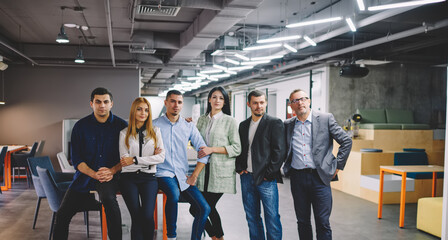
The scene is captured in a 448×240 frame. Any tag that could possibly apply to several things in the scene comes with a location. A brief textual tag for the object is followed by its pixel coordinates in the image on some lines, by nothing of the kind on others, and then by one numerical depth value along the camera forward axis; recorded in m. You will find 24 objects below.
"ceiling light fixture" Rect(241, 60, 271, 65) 9.41
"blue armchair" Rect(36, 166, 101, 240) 4.08
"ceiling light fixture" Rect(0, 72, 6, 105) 10.79
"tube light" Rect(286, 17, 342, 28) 5.38
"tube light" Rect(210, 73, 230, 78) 12.50
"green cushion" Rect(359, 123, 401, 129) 8.77
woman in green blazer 3.49
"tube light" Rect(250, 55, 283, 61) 8.76
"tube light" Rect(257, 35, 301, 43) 6.42
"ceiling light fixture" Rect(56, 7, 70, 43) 7.44
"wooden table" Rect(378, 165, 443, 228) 5.27
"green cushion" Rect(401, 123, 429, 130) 9.44
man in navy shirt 3.33
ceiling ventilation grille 5.68
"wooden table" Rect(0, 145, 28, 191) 7.93
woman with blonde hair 3.27
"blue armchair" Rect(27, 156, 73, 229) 4.64
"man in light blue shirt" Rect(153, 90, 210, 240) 3.42
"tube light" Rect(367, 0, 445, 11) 4.36
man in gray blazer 3.38
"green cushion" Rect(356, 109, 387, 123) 10.55
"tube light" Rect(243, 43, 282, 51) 7.07
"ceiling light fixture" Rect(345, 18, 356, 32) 5.53
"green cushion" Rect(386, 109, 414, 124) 10.95
